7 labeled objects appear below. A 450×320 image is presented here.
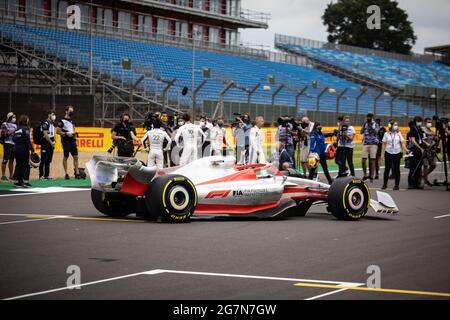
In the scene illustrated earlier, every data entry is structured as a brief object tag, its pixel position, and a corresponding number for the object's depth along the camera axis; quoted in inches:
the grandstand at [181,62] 1576.0
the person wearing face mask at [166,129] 822.1
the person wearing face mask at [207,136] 949.2
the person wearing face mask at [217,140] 975.0
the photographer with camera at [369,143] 924.0
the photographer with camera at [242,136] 886.4
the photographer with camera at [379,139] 971.2
